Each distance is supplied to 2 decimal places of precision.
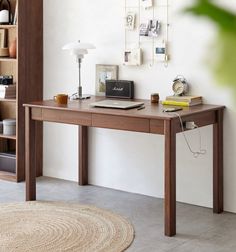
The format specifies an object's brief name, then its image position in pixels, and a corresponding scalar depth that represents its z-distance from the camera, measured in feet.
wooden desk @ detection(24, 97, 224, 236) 9.92
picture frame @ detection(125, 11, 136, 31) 12.72
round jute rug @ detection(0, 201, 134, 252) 9.29
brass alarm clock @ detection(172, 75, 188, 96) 11.83
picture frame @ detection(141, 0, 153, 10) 12.35
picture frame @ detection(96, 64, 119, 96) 13.21
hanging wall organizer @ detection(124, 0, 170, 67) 12.24
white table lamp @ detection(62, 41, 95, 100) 12.52
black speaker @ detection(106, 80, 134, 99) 12.80
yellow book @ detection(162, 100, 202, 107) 11.25
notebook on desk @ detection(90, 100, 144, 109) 11.08
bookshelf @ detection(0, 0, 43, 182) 13.99
